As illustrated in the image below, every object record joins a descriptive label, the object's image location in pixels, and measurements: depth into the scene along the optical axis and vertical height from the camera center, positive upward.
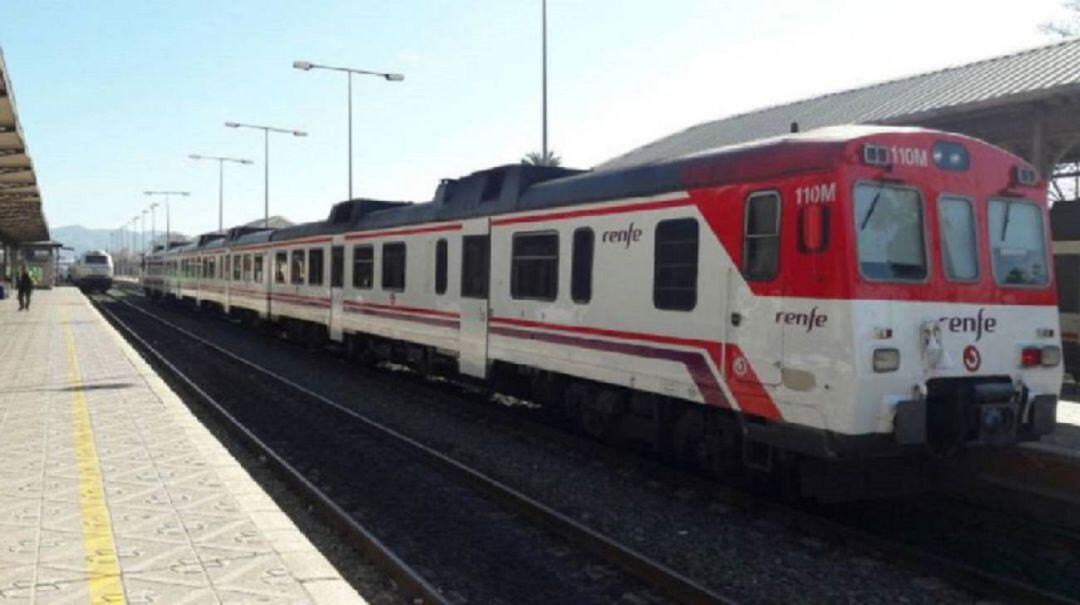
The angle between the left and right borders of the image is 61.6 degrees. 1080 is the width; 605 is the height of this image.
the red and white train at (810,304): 6.59 -0.15
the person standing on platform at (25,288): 34.50 -0.48
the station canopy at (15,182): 15.62 +2.61
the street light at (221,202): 54.72 +4.68
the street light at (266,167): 37.72 +5.31
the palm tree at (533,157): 62.42 +9.37
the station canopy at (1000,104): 16.19 +3.59
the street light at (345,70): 27.89 +6.59
